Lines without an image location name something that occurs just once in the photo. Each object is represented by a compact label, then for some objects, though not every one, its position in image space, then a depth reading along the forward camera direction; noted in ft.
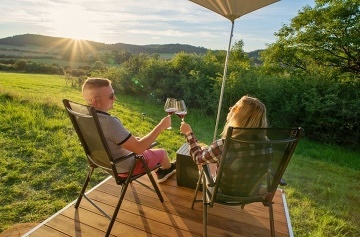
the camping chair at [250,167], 5.58
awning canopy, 9.47
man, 6.82
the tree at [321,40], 36.32
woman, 6.10
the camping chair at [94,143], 6.56
